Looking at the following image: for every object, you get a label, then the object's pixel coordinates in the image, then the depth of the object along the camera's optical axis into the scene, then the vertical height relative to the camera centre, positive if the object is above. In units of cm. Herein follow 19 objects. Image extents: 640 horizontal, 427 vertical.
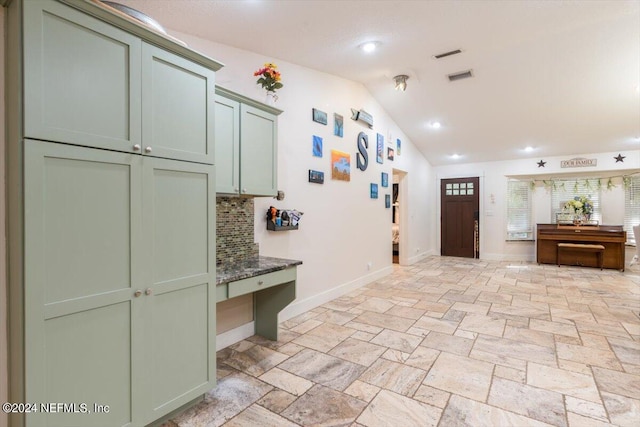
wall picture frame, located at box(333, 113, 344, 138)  427 +119
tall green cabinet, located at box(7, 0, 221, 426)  129 -2
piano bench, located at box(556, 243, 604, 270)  629 -74
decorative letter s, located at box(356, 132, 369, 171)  480 +92
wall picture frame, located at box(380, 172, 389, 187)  552 +56
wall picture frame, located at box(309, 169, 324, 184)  380 +43
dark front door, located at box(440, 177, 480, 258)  794 -12
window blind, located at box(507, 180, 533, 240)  752 +2
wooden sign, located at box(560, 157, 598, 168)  665 +107
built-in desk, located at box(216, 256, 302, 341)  228 -58
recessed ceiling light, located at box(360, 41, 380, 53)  327 +175
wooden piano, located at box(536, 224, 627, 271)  623 -66
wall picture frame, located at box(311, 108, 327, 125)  388 +120
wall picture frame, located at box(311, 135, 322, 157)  388 +82
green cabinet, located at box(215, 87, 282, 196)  246 +56
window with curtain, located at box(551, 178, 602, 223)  690 +46
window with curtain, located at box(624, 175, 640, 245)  649 +15
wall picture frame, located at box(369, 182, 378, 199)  515 +34
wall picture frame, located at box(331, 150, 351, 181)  423 +64
